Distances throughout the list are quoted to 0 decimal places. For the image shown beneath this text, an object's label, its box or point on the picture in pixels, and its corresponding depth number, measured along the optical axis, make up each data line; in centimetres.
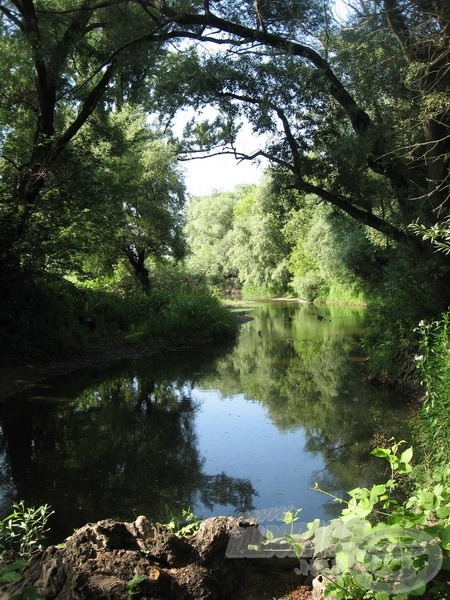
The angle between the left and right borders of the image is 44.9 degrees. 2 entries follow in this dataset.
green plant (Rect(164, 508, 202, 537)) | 383
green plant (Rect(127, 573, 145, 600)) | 244
